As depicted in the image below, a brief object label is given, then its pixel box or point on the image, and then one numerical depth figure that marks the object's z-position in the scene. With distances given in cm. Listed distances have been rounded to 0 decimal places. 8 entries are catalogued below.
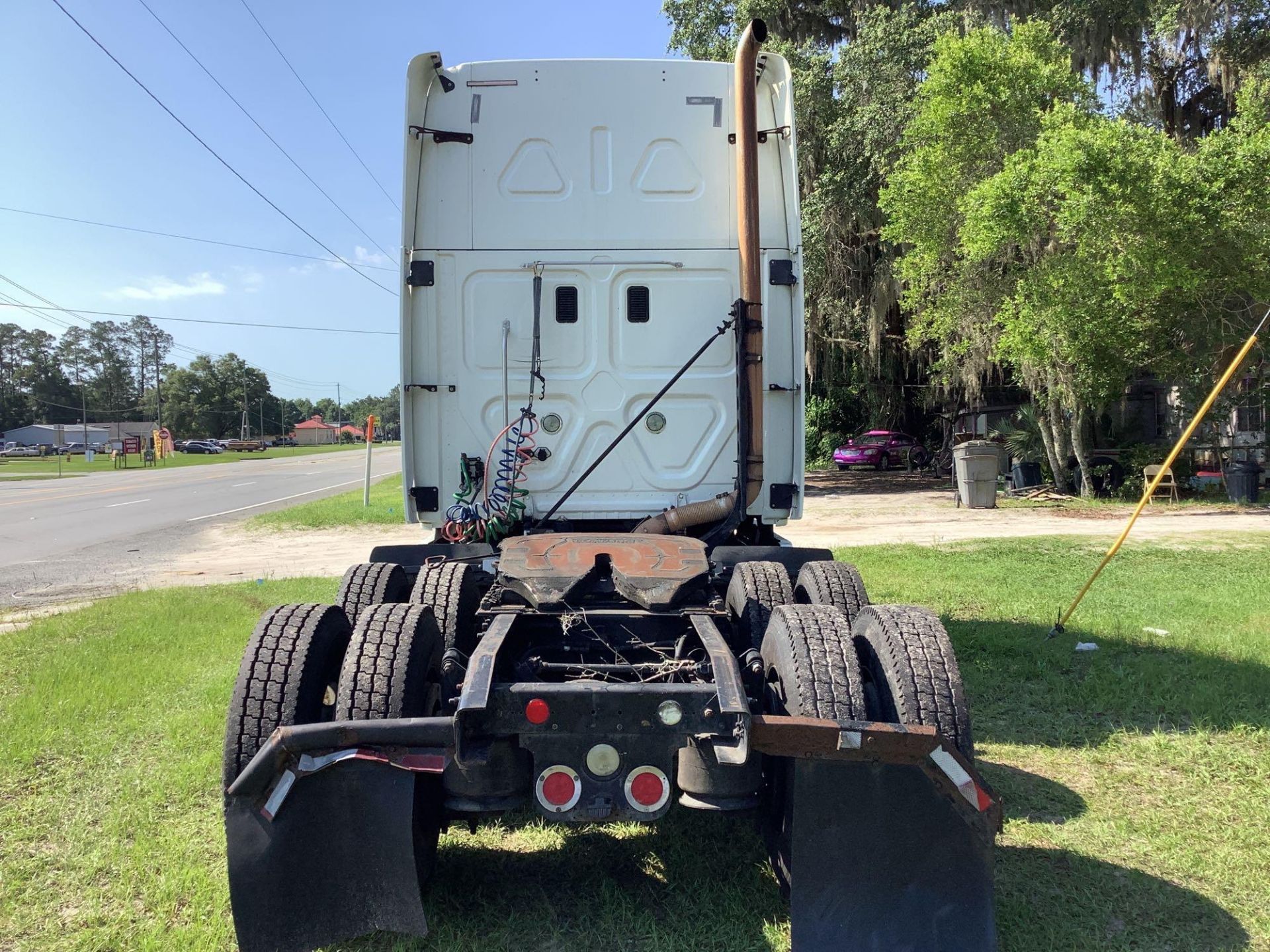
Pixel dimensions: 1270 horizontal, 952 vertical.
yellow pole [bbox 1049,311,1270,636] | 626
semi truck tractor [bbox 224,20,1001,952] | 270
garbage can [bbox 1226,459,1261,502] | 1630
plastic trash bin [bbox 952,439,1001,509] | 1773
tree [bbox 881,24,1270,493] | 1399
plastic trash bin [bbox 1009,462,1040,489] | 2011
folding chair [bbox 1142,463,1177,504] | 1756
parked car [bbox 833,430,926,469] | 2912
